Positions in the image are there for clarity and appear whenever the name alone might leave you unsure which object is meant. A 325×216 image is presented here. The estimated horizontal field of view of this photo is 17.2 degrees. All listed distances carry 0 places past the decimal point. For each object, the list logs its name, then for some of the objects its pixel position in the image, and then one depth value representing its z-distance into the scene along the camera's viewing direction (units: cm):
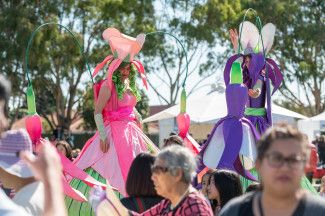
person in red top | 475
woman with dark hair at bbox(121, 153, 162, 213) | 554
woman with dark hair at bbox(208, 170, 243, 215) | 639
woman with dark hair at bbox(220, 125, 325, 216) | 364
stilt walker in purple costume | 919
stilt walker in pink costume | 872
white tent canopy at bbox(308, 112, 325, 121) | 2295
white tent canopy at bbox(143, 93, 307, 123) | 1943
